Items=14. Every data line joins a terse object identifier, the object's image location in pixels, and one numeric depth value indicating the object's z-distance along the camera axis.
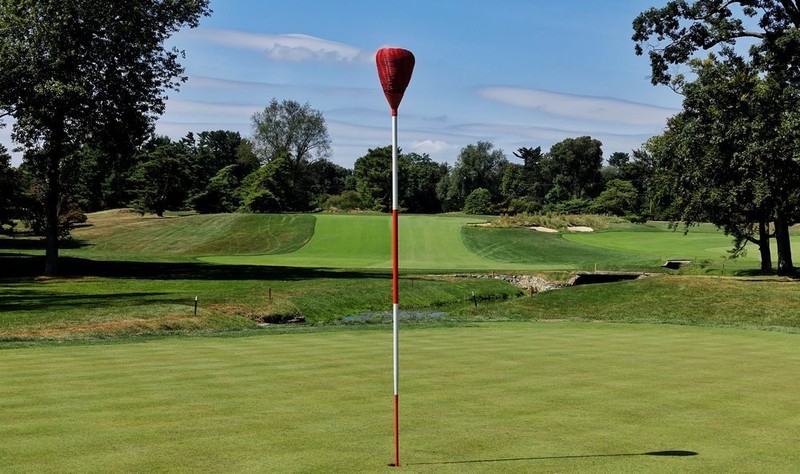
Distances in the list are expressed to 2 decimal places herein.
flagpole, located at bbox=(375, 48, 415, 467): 8.45
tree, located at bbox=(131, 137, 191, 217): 108.19
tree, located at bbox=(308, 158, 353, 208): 178.32
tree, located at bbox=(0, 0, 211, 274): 45.75
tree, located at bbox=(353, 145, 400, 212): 145.50
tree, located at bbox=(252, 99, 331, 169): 144.38
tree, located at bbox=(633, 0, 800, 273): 37.19
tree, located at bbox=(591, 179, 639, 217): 127.44
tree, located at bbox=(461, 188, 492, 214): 138.75
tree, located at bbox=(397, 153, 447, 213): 153.75
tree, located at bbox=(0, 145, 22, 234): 59.19
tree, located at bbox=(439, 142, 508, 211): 161.75
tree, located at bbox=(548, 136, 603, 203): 154.38
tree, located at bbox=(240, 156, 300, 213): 119.62
